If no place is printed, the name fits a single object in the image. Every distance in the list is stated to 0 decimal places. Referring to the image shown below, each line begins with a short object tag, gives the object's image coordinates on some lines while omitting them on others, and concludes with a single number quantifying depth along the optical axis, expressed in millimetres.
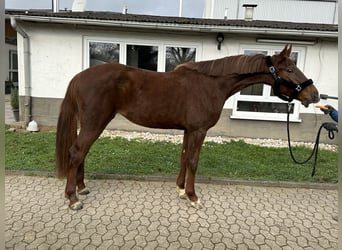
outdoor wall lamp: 6363
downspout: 6312
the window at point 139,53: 6574
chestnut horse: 2904
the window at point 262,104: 6594
